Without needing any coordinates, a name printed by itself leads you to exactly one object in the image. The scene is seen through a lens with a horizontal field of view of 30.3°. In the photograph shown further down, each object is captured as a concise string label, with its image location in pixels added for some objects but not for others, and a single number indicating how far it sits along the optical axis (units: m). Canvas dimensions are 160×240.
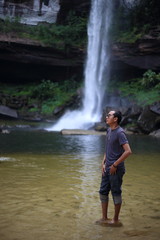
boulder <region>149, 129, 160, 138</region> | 18.76
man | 4.14
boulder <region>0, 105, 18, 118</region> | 26.36
